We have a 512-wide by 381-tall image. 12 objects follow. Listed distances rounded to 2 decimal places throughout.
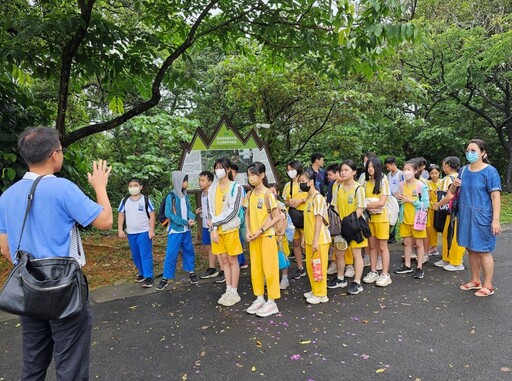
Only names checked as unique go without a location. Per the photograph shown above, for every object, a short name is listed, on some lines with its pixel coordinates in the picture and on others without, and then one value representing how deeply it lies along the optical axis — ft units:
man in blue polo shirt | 6.86
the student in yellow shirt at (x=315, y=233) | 13.74
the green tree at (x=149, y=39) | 14.37
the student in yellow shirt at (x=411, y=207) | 17.06
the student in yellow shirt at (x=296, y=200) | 16.57
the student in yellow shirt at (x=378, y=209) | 15.61
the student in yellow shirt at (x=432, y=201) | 19.27
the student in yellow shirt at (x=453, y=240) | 17.58
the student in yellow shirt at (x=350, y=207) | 14.87
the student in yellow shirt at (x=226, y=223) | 14.43
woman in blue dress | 13.78
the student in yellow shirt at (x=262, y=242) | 13.25
